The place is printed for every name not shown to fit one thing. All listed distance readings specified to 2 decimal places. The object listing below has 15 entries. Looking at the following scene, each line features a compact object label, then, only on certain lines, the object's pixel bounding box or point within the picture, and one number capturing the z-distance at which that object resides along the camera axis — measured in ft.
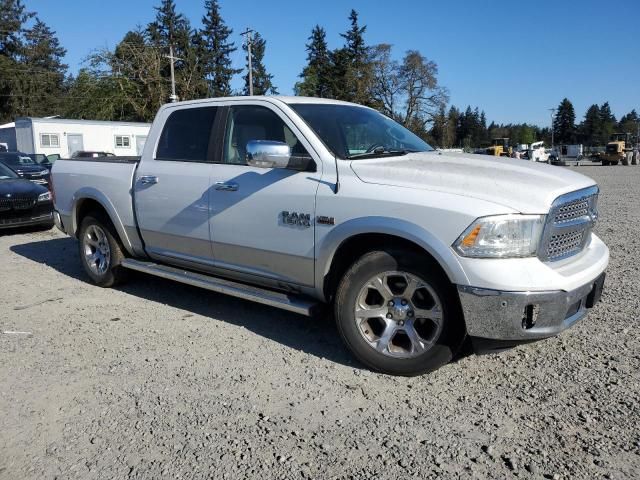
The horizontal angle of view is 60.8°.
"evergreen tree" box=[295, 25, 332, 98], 238.48
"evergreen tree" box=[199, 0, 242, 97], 245.04
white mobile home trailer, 113.60
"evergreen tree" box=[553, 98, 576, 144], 429.79
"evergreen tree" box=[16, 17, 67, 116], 233.84
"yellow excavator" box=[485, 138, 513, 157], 182.09
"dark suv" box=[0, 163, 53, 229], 30.42
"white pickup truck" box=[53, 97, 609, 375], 10.47
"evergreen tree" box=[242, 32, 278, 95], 252.83
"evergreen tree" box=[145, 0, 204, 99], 219.00
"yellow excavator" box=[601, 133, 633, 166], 173.78
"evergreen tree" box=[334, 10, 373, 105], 207.92
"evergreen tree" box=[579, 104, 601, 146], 423.23
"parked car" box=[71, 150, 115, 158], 74.89
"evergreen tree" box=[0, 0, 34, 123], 226.58
